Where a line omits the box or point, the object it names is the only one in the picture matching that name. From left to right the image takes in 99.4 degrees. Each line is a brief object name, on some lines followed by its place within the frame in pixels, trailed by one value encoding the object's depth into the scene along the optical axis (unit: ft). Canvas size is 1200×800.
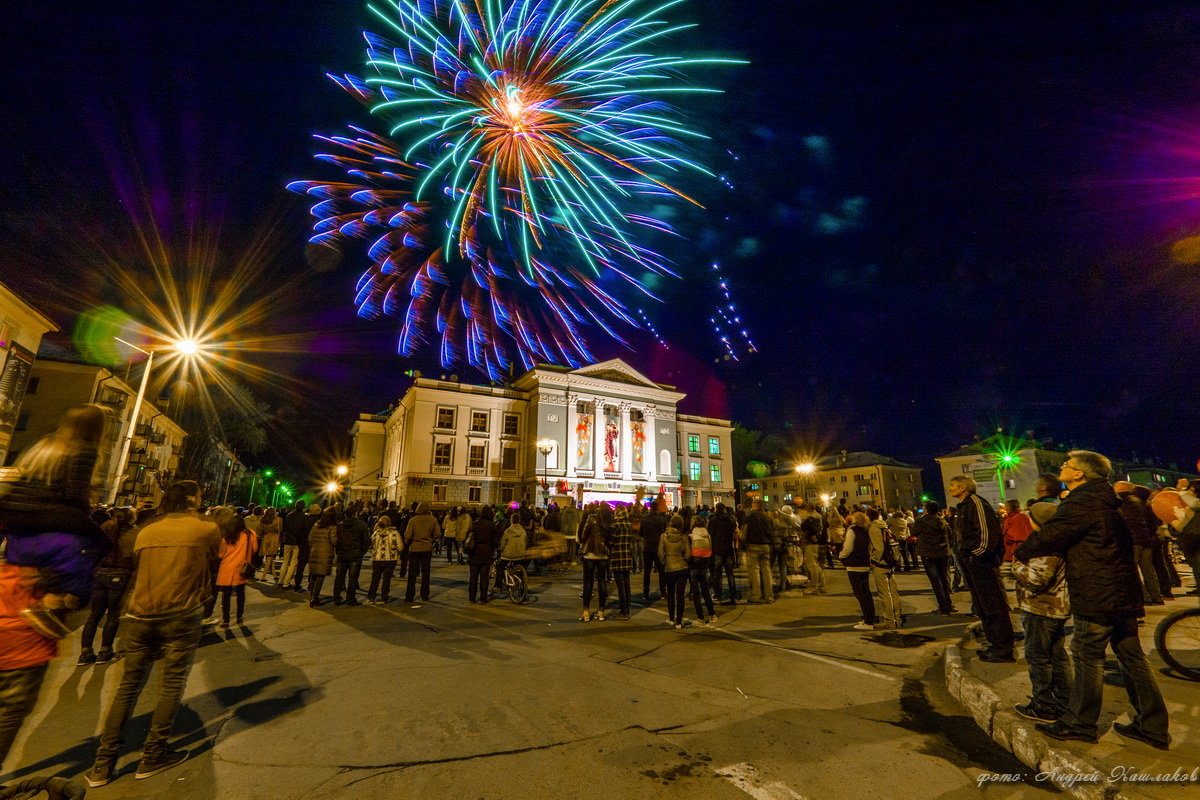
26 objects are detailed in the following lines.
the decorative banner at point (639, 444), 155.74
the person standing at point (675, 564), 24.95
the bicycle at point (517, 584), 32.32
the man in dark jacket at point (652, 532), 31.45
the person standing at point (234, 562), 24.52
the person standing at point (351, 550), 30.37
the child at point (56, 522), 8.96
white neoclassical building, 137.69
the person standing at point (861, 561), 24.57
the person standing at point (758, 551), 31.22
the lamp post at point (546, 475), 128.92
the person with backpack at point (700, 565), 25.67
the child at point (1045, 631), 12.42
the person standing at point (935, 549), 27.27
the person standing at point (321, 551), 30.01
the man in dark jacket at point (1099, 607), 10.89
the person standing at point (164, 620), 10.96
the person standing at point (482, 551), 30.86
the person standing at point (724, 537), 30.86
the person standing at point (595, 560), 27.09
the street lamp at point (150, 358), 49.06
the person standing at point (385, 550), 30.96
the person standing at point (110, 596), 19.22
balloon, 19.02
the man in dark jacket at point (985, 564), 17.72
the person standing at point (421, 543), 31.48
